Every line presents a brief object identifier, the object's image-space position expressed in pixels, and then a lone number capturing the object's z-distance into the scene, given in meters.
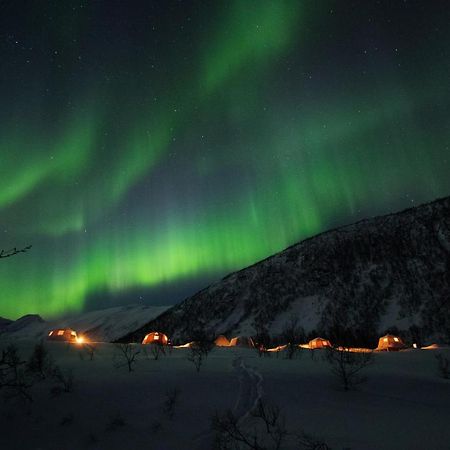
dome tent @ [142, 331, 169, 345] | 39.66
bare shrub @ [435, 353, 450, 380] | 14.09
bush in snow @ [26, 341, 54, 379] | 12.63
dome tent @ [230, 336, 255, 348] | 42.51
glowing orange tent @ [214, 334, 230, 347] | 46.93
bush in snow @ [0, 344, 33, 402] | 9.98
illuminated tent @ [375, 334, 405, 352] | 39.66
